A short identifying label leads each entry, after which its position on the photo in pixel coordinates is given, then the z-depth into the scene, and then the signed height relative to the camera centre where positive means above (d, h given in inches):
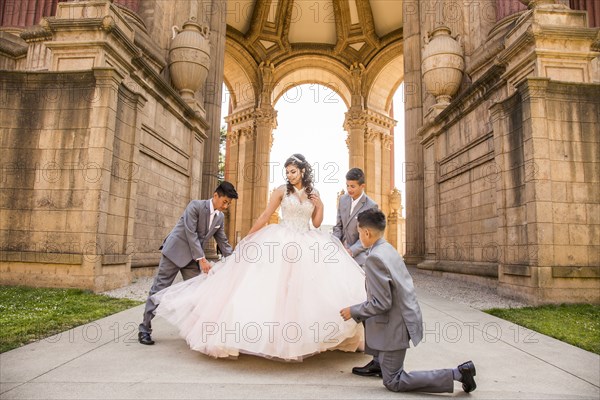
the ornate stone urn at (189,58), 494.6 +225.1
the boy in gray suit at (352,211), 186.4 +17.6
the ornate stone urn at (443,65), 492.1 +222.7
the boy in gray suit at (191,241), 169.5 +1.7
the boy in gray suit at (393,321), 111.1 -20.4
